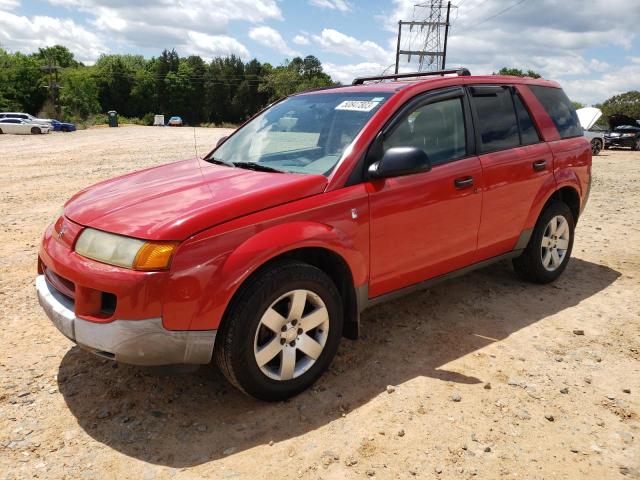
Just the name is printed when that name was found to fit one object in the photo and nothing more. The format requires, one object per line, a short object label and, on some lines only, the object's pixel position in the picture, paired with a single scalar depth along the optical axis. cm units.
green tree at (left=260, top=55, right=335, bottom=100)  8831
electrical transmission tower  3772
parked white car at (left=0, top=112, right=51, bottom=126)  3741
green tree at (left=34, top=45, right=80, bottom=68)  9912
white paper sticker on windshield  345
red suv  253
